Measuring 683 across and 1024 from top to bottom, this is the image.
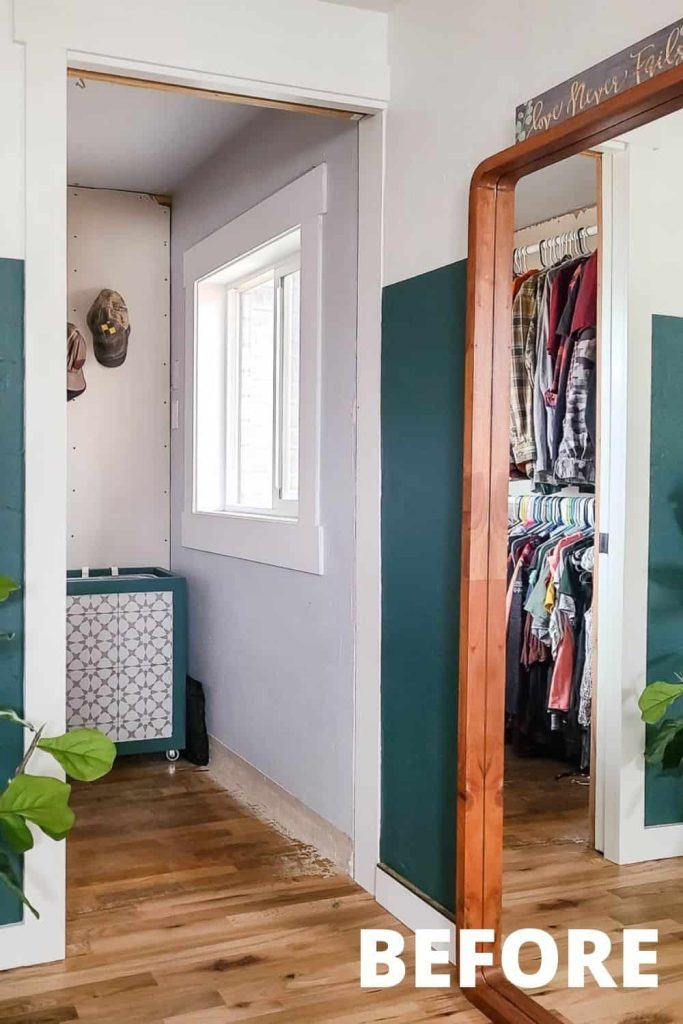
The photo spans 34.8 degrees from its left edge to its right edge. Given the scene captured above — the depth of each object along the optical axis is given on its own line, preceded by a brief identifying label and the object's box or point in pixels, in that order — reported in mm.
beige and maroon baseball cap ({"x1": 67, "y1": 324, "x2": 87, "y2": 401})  4402
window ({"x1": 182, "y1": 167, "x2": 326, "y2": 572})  3369
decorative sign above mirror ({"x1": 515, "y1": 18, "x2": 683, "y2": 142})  1854
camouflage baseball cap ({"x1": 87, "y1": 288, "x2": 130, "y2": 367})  4531
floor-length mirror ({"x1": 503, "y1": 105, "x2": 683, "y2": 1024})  1885
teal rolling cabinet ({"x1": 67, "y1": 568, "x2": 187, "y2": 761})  4160
